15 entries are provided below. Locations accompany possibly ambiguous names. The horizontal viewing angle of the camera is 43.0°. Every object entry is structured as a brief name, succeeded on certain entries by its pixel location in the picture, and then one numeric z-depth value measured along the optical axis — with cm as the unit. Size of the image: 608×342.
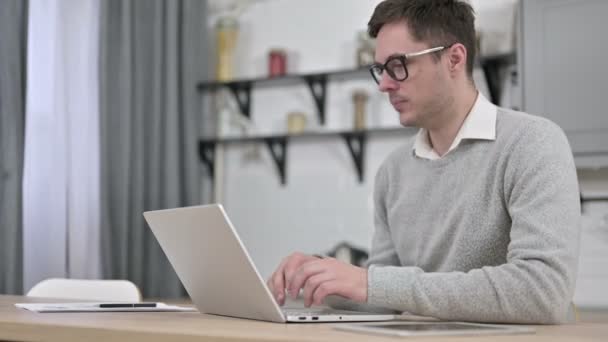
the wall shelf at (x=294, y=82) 347
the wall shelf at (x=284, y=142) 338
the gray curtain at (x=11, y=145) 268
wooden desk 91
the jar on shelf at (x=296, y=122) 354
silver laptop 111
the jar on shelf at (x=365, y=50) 339
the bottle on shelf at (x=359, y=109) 341
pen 145
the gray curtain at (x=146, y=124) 321
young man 118
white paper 138
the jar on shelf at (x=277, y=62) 362
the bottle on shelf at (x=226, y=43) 373
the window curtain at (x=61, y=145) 284
